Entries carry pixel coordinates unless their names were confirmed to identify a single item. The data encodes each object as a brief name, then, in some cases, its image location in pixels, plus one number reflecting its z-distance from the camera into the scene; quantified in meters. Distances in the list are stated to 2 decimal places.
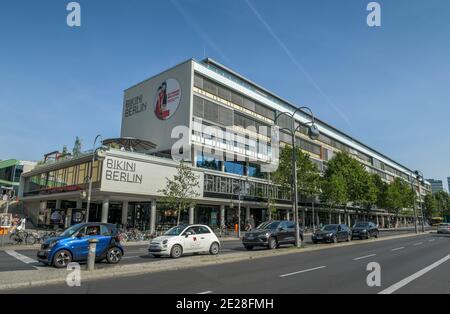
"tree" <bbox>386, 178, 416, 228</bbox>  78.12
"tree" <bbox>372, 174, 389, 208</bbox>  78.12
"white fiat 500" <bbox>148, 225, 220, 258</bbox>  16.05
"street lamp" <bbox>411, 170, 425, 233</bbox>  41.37
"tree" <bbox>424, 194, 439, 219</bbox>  127.62
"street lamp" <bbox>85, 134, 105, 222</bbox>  28.57
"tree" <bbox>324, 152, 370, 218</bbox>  60.91
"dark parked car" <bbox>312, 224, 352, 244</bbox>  26.36
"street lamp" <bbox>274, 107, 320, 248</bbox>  20.84
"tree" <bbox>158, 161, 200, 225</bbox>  34.62
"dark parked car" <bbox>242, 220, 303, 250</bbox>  20.45
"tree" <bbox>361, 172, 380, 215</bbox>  62.41
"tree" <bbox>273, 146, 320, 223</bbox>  49.03
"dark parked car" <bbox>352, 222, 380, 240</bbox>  31.69
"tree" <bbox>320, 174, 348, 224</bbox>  55.53
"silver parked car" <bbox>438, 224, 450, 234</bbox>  46.19
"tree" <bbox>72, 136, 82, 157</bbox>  89.14
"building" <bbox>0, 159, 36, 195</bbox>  67.94
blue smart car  12.76
